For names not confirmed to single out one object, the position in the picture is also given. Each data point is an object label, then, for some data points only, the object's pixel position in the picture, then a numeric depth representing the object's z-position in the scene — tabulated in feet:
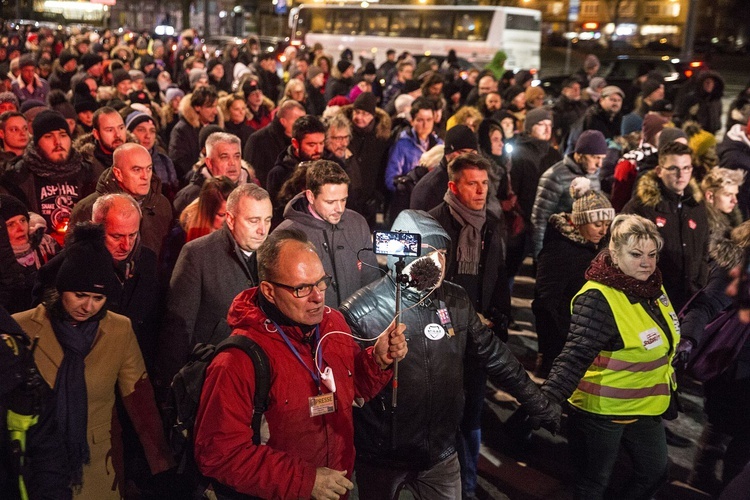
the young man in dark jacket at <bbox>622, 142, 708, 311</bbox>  20.13
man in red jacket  9.25
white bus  88.74
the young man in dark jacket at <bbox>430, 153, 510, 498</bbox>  15.92
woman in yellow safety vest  13.70
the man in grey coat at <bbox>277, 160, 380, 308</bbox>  15.93
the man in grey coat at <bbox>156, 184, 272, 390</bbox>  14.32
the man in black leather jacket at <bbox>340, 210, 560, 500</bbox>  11.83
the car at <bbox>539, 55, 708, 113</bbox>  67.26
